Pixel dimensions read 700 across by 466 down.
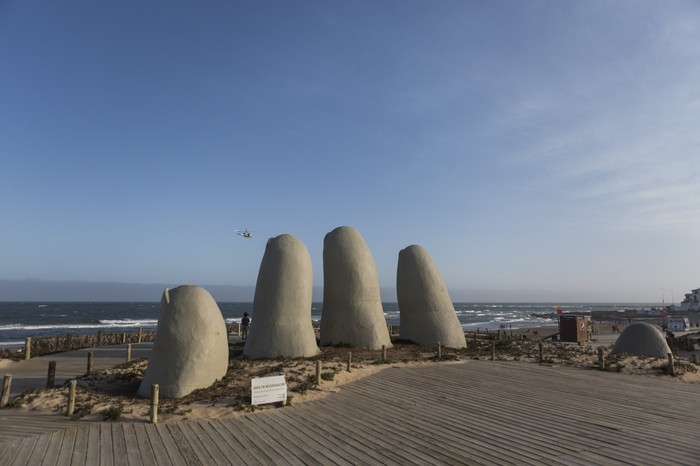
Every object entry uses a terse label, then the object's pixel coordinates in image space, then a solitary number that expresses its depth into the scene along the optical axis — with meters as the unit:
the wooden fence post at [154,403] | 8.59
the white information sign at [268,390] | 9.41
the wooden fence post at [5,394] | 9.70
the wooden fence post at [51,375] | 11.60
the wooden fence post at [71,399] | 8.94
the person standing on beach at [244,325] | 22.49
